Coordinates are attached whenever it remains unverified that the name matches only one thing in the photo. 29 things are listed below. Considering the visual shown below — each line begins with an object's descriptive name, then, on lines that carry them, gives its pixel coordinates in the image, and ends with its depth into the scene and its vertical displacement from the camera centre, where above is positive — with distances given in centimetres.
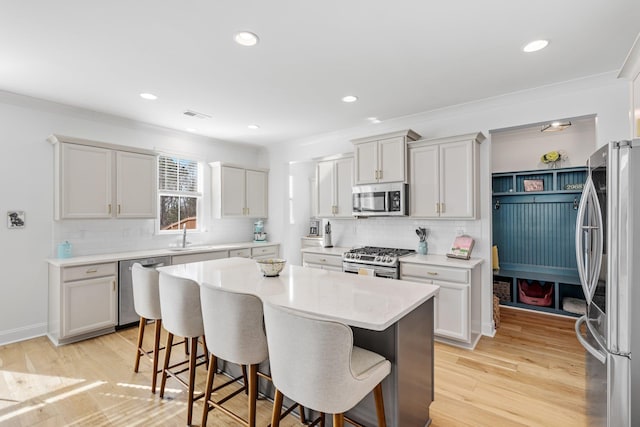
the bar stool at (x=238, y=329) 165 -62
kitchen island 160 -49
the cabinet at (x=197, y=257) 421 -58
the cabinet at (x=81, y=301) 329 -94
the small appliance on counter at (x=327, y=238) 494 -36
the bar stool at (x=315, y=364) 128 -65
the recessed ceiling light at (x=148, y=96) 334 +132
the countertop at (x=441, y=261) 325 -51
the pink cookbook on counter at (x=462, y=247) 351 -38
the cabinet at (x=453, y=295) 319 -85
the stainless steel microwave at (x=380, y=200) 383 +20
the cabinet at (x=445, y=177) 344 +44
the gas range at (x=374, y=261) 360 -56
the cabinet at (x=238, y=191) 511 +43
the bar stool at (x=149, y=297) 239 -64
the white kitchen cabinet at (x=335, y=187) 449 +42
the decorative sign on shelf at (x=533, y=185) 439 +42
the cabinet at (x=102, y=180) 349 +44
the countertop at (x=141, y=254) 339 -48
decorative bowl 240 -40
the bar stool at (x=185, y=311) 203 -63
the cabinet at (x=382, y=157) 382 +75
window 472 +38
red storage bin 433 -112
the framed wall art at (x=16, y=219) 337 -2
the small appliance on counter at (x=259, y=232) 573 -32
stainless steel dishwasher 370 -96
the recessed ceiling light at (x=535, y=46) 236 +132
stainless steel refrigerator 158 -38
